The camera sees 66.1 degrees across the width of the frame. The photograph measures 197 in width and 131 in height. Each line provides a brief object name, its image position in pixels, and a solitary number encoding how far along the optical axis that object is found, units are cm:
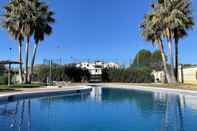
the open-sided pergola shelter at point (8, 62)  1285
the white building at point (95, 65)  2442
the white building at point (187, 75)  1742
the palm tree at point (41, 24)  1608
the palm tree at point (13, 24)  1554
